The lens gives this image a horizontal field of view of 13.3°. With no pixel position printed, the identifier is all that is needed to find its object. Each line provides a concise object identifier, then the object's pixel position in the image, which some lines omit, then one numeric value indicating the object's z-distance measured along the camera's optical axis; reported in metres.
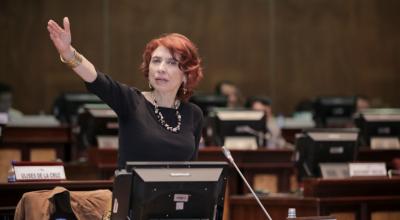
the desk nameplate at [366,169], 11.32
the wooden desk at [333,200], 10.51
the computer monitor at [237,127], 16.28
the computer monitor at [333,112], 19.94
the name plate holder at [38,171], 8.47
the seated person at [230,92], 21.40
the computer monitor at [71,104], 18.76
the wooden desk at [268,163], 15.83
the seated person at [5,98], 19.63
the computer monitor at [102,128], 15.21
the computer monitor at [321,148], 12.94
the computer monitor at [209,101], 19.18
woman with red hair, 6.86
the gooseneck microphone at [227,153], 6.76
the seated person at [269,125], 17.80
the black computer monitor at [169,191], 6.13
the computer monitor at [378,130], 16.89
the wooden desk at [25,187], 8.37
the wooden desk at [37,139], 17.48
